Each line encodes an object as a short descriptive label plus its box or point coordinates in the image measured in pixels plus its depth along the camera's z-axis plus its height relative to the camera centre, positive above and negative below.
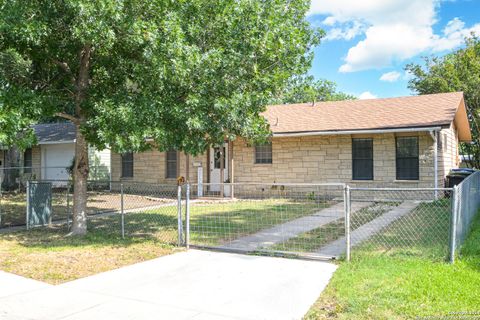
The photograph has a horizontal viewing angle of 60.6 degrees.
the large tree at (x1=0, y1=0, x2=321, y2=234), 7.28 +2.07
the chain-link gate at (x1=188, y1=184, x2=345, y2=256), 8.21 -1.35
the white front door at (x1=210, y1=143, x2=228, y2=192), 18.64 +0.22
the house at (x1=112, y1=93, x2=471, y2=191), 14.88 +0.81
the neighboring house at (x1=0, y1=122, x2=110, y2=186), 22.05 +0.76
